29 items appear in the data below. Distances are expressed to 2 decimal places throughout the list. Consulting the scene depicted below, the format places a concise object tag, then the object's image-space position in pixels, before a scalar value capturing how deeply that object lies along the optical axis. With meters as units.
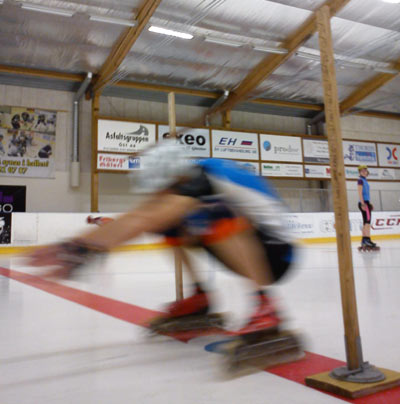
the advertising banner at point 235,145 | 13.04
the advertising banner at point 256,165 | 13.29
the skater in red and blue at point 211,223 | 1.16
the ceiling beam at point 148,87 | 11.19
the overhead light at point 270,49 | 11.12
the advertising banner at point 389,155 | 15.97
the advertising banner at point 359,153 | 15.22
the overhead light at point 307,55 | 11.48
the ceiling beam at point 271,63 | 10.57
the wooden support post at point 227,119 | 13.76
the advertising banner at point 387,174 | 15.80
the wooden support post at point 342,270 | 1.03
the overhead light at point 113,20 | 9.16
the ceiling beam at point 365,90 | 13.68
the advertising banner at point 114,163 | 11.52
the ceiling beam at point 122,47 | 9.12
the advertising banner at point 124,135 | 11.64
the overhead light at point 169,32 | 9.67
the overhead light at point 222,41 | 10.44
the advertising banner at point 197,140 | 12.49
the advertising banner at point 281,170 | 13.57
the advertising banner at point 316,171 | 14.29
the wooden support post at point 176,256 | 1.84
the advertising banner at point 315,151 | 14.37
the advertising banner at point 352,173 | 15.18
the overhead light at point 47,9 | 8.52
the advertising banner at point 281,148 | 13.70
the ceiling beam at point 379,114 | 16.34
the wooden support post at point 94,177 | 11.41
